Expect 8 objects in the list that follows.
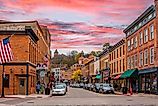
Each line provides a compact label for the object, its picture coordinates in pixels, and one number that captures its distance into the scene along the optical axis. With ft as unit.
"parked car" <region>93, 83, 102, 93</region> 227.61
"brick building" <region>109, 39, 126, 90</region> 245.65
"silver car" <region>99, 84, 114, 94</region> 206.49
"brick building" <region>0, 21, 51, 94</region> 163.02
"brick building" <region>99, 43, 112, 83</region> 312.50
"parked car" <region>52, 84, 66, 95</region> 175.32
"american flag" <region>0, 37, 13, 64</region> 124.16
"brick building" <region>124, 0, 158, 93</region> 167.12
